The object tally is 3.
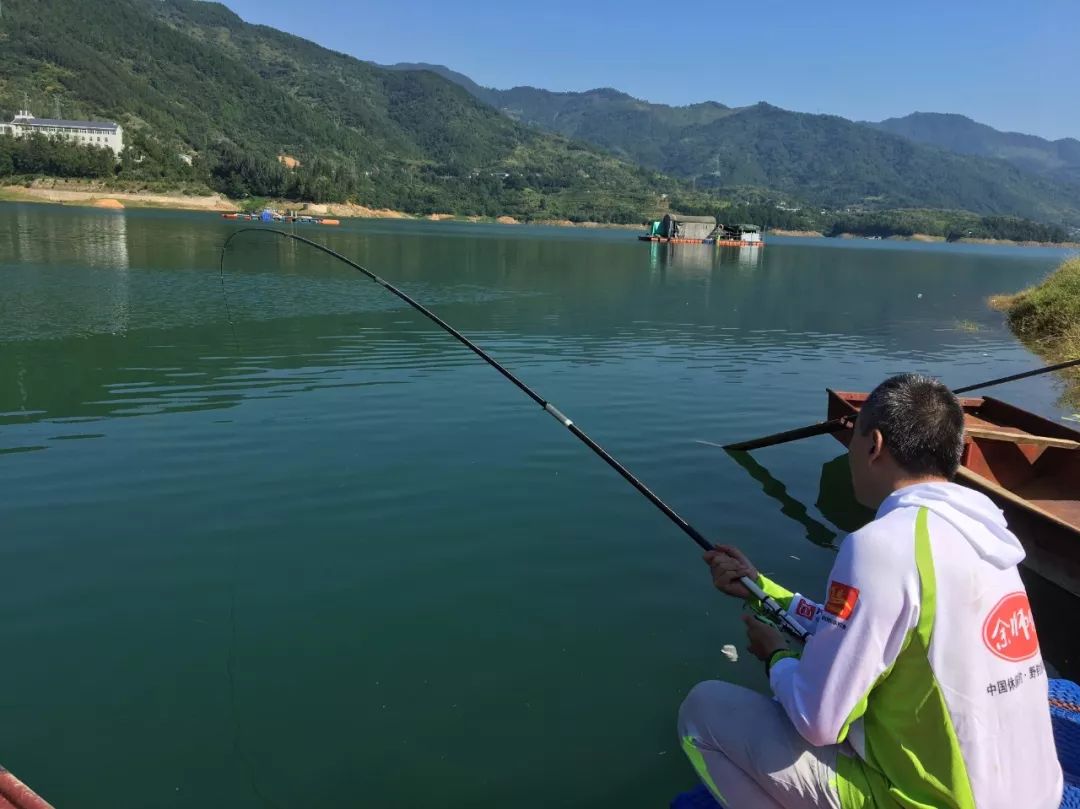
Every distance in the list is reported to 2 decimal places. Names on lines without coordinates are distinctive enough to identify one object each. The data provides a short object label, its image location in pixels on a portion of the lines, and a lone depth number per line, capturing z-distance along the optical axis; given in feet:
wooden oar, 31.45
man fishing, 7.84
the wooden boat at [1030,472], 22.18
